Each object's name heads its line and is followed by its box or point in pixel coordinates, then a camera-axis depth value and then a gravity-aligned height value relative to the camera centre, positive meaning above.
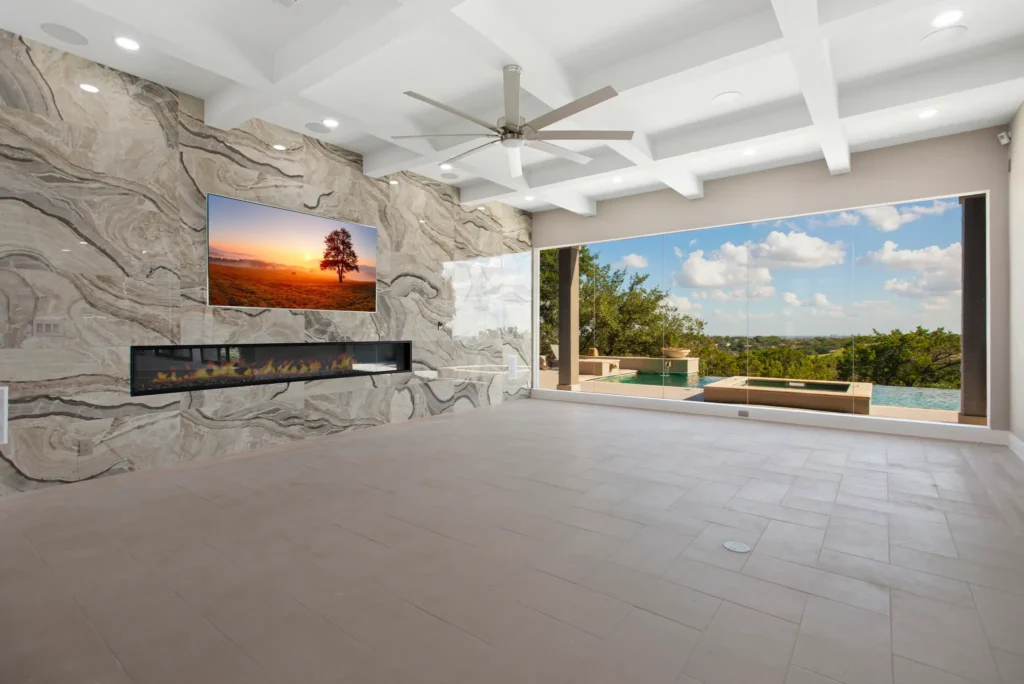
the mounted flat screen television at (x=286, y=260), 4.90 +0.91
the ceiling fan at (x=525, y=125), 3.48 +1.66
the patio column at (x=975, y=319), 5.48 +0.31
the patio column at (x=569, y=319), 8.95 +0.48
